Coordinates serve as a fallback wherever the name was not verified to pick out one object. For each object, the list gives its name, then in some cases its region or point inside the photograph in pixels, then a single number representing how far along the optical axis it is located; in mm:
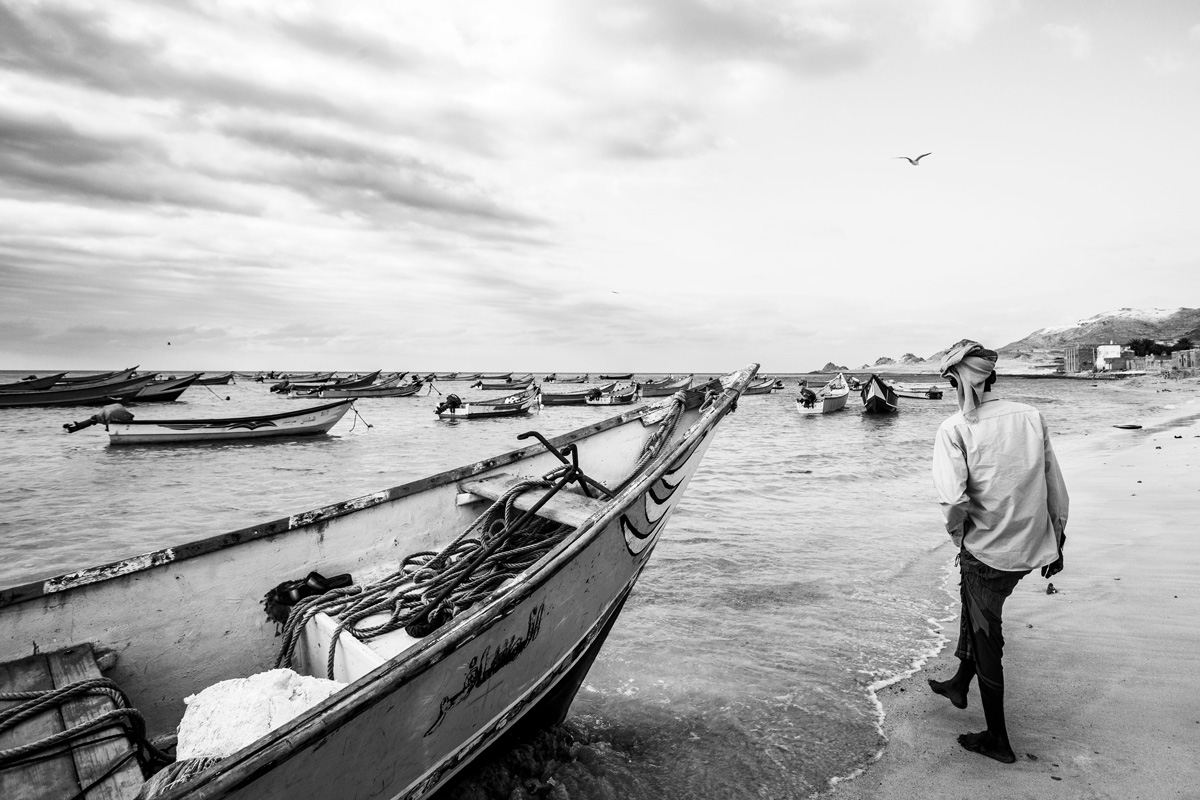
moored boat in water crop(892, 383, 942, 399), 39875
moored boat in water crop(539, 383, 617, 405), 39406
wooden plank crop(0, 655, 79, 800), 2133
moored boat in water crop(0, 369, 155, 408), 33125
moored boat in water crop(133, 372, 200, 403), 37875
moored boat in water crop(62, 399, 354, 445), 18781
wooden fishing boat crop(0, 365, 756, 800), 1898
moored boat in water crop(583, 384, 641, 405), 40688
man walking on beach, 2650
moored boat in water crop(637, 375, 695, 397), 46969
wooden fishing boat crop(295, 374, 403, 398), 49000
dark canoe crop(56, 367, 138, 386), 37781
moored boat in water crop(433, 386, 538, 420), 29328
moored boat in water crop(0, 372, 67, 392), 34250
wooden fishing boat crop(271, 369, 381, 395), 49134
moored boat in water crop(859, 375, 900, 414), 28375
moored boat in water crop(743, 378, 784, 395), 54262
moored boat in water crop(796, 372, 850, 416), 29594
